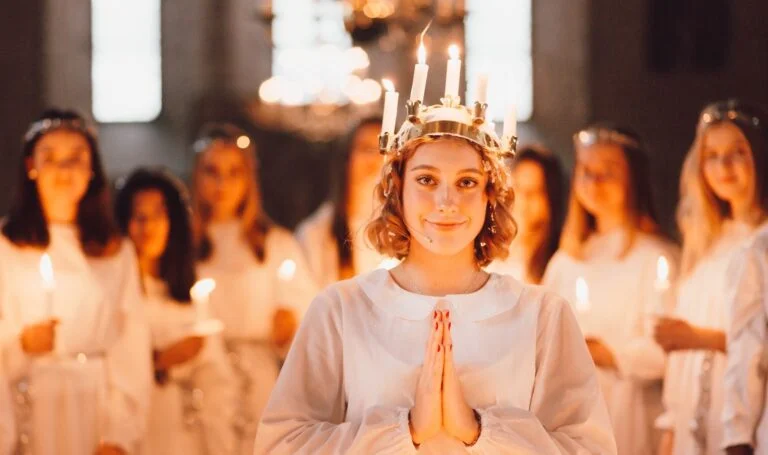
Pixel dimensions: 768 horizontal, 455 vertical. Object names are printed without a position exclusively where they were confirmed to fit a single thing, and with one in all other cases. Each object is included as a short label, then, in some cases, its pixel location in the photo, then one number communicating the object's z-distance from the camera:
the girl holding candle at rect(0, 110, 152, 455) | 6.43
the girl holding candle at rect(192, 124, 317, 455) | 7.96
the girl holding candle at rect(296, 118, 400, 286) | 7.83
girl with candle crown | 3.92
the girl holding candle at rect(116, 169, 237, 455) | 7.51
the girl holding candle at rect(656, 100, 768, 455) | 6.24
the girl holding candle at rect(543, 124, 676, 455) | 6.90
